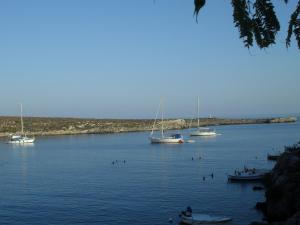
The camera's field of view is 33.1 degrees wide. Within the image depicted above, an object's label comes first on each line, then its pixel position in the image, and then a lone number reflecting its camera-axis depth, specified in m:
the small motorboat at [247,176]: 55.72
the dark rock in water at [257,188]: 50.72
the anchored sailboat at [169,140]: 123.22
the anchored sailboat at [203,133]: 157.12
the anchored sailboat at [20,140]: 134.11
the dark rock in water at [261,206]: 38.20
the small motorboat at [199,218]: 34.16
